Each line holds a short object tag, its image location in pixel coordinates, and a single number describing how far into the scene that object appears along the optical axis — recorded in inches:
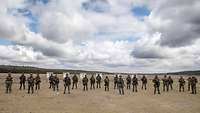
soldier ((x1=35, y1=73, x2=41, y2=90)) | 727.3
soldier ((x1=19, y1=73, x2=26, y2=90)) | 744.2
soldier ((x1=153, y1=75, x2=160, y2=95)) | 686.3
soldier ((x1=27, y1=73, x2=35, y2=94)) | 674.4
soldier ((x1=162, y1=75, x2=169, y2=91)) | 778.0
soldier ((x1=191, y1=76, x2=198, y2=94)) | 708.6
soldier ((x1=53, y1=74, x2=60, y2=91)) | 744.7
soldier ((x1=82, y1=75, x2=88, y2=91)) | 751.3
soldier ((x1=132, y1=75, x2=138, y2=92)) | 747.2
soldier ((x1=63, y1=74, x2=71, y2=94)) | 691.1
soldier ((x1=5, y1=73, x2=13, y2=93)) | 676.0
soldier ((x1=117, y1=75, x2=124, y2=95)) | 689.9
